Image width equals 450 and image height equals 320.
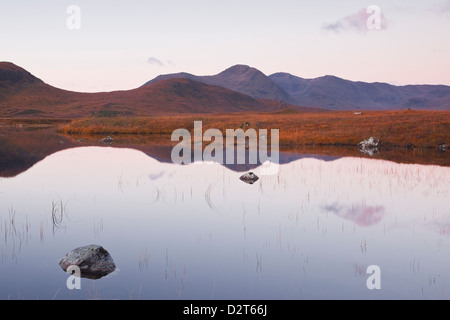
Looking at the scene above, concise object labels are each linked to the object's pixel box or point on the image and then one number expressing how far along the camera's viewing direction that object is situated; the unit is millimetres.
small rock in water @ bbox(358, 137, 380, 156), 39647
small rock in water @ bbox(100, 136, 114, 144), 49391
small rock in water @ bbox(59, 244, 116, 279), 9172
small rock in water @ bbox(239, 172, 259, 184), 22141
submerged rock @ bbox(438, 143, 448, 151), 37869
